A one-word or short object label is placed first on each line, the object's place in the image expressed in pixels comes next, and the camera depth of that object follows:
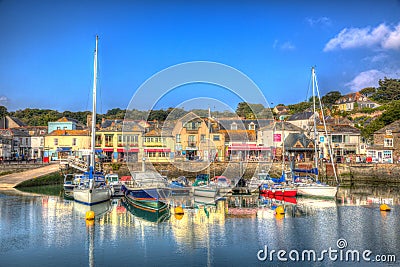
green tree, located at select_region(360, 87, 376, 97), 128.54
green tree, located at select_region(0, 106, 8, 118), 104.84
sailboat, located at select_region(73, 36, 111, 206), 34.33
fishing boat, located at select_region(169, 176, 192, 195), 41.34
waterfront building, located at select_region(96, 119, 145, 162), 65.75
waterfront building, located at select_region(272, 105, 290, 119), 112.66
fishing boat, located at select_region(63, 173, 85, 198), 42.18
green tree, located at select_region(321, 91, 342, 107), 125.25
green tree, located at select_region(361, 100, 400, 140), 71.08
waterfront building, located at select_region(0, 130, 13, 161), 69.44
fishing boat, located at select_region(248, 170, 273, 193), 43.73
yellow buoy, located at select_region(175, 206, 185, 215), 30.58
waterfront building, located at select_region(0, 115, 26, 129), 87.38
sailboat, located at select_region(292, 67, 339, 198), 39.25
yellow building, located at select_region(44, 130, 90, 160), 68.94
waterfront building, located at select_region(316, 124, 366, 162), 67.81
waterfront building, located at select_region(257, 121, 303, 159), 64.69
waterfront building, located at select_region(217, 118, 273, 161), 66.38
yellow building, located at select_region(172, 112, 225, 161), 65.89
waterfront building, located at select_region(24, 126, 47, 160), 76.38
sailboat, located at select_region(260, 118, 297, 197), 40.25
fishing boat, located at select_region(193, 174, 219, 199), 37.84
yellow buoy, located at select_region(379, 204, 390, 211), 32.41
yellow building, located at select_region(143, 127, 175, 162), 64.12
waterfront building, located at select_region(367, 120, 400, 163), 60.69
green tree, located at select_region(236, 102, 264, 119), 98.50
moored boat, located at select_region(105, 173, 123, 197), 40.91
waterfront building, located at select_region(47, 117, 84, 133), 78.06
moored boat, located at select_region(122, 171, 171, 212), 31.94
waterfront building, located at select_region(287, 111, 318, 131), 75.85
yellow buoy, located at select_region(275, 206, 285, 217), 30.84
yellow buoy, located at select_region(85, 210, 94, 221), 28.78
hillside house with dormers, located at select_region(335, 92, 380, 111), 112.06
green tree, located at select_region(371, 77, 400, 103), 116.44
